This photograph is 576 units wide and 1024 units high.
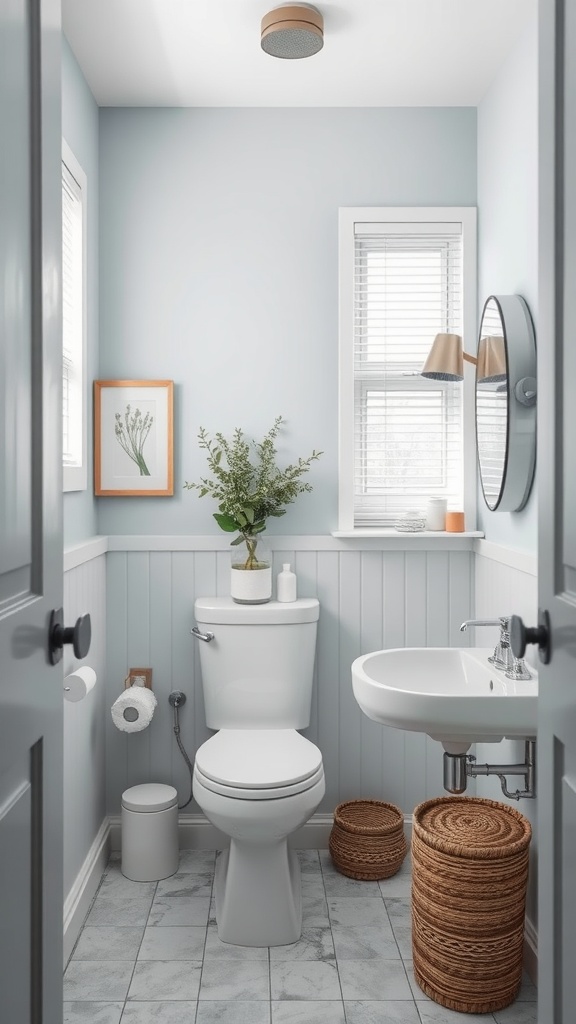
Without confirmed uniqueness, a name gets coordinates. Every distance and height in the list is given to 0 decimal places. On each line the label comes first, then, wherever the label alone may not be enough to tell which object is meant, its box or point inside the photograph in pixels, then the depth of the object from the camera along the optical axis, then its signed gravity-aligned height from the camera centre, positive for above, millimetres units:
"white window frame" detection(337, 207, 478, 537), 2855 +583
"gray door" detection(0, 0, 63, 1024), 1004 -30
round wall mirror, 2254 +252
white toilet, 2221 -799
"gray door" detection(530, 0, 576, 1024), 1081 -26
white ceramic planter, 2752 -296
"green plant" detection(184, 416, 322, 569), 2738 +14
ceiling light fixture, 2229 +1280
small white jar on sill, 2852 -95
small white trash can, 2666 -1157
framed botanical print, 2873 +168
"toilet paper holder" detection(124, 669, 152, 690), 2880 -674
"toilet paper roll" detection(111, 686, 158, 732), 2740 -761
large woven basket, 1972 -1053
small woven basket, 2676 -1193
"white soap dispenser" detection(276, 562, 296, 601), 2795 -341
